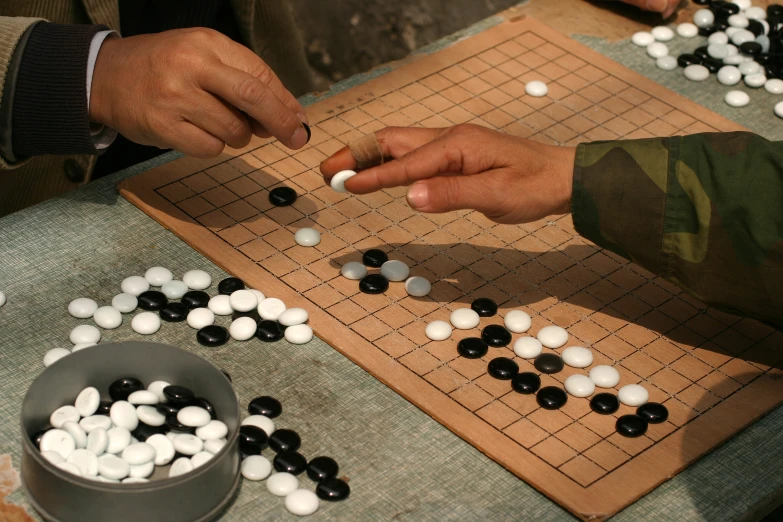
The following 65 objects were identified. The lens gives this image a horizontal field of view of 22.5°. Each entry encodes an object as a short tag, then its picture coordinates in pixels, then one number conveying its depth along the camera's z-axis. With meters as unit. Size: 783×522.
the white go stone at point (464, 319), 1.49
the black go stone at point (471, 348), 1.46
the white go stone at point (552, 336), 1.48
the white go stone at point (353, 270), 1.54
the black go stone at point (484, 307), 1.51
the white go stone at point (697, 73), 1.83
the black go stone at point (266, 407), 1.40
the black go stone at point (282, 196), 1.62
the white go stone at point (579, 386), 1.44
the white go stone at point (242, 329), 1.47
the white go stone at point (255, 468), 1.36
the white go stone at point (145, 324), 1.47
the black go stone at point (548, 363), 1.46
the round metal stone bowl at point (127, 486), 1.27
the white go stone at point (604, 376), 1.45
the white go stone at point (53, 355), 1.43
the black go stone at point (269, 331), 1.47
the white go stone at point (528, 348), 1.47
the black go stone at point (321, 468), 1.36
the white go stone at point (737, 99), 1.79
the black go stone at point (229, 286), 1.51
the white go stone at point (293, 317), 1.48
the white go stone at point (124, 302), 1.49
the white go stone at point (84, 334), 1.45
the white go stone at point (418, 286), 1.52
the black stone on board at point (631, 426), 1.41
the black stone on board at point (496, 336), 1.48
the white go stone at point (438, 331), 1.48
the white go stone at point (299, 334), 1.47
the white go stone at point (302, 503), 1.34
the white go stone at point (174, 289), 1.51
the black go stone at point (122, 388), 1.36
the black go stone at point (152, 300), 1.49
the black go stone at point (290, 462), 1.36
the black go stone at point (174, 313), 1.48
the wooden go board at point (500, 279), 1.41
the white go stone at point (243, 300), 1.49
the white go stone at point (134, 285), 1.50
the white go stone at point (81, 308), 1.48
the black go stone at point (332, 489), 1.35
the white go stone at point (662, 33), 1.89
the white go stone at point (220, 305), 1.49
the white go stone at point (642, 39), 1.88
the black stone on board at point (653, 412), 1.42
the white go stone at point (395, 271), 1.54
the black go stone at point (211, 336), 1.46
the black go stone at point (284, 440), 1.38
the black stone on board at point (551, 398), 1.42
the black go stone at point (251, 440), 1.37
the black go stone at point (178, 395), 1.35
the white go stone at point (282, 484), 1.35
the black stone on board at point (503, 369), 1.45
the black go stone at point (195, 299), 1.50
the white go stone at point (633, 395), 1.43
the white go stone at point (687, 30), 1.91
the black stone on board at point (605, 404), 1.43
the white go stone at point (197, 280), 1.52
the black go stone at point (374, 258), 1.55
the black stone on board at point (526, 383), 1.44
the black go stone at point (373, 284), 1.52
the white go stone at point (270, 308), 1.49
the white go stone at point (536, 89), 1.78
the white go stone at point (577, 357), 1.46
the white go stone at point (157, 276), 1.52
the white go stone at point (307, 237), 1.57
